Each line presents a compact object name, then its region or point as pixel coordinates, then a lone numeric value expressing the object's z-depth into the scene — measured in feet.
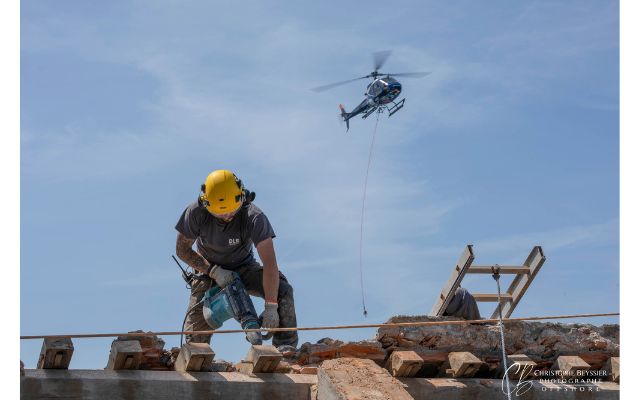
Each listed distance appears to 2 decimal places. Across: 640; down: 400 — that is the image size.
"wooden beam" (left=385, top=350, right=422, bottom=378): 45.39
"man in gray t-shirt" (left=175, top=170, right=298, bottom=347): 50.66
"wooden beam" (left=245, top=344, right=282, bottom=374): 42.76
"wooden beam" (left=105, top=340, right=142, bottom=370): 41.34
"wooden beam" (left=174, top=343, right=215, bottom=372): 41.94
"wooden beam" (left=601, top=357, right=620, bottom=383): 49.89
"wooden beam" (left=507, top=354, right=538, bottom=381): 47.96
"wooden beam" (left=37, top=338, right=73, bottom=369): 39.93
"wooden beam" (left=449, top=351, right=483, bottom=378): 46.72
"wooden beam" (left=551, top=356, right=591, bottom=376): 48.99
